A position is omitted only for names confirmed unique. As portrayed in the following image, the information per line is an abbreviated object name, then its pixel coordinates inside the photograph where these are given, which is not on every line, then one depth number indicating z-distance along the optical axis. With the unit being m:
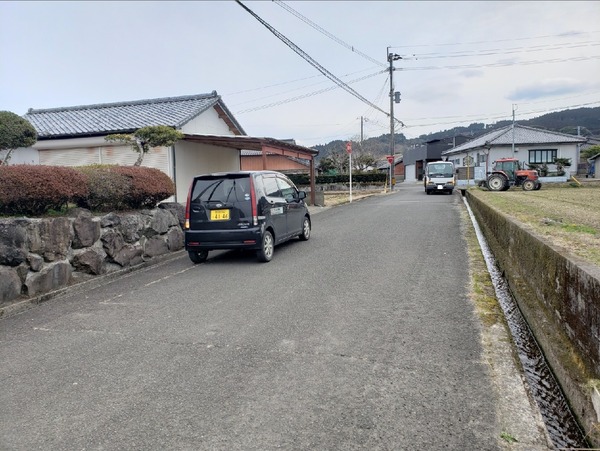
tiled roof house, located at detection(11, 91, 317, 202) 15.61
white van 27.62
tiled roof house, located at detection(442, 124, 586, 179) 39.38
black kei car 7.73
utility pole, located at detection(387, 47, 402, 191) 34.19
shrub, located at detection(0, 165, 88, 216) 6.00
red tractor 25.11
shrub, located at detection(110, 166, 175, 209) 8.22
